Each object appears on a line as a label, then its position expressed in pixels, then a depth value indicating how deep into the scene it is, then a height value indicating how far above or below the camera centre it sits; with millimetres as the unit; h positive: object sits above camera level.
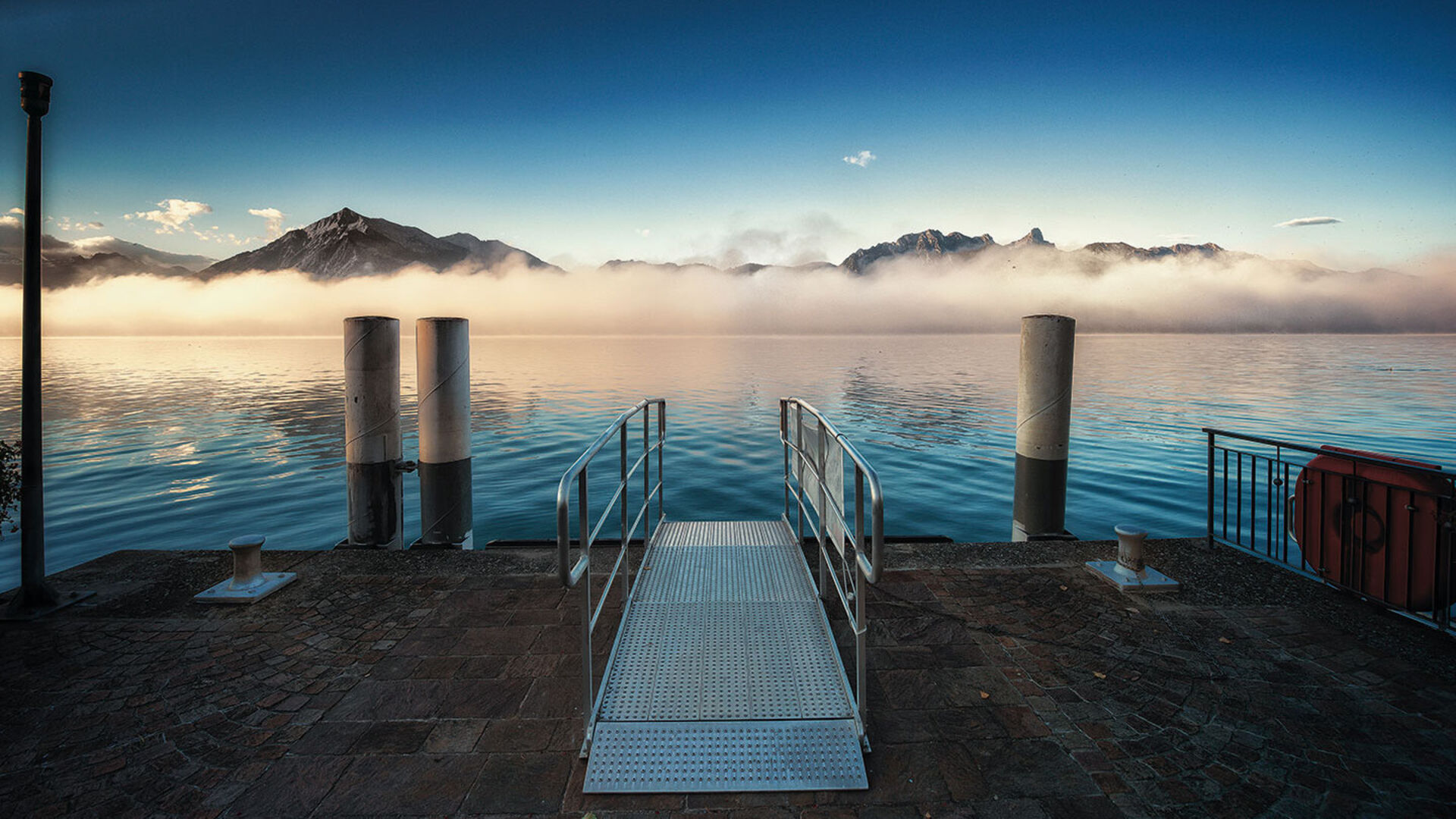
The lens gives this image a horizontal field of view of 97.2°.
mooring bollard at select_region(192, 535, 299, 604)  4672 -1591
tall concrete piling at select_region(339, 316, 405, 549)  6645 -610
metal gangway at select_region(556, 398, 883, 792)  2840 -1675
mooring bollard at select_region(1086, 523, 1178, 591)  4715 -1521
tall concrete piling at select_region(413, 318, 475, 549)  6957 -636
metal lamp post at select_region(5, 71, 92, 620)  4441 -162
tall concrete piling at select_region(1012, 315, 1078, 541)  6695 -551
